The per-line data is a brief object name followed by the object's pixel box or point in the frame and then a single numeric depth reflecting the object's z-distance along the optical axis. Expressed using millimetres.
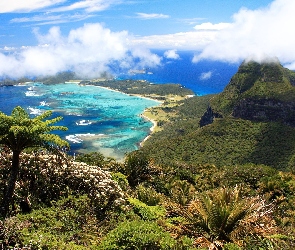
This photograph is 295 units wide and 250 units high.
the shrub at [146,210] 12786
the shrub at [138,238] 8211
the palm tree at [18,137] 11961
